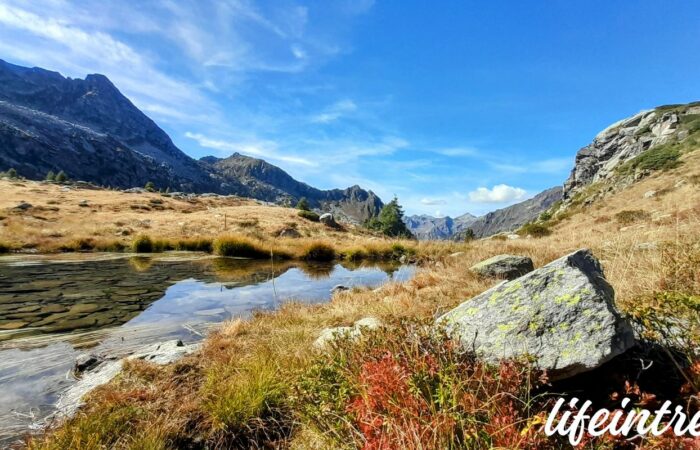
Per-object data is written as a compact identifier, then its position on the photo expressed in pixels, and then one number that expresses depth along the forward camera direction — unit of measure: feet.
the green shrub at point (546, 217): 205.94
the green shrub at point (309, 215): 155.83
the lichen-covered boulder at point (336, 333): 13.69
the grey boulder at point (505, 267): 27.76
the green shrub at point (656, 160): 142.92
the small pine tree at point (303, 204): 241.49
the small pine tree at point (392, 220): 241.76
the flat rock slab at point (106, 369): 13.26
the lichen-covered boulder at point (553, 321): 8.87
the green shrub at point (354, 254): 82.28
